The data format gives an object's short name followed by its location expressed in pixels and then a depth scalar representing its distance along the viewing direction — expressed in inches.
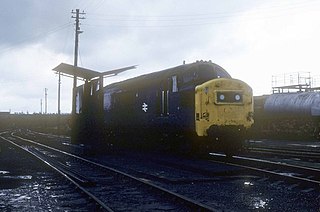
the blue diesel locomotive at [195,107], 568.1
